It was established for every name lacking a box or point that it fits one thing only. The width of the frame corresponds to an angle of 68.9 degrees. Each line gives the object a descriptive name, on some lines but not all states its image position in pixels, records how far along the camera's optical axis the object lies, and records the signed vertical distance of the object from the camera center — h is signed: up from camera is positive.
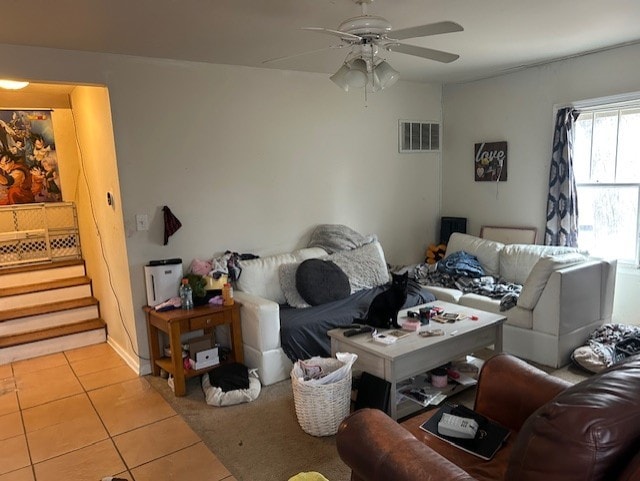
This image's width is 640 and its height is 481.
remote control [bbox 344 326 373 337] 2.92 -1.01
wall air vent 5.03 +0.34
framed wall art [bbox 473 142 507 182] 4.77 +0.03
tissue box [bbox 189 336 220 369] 3.35 -1.27
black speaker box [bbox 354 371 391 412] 2.63 -1.27
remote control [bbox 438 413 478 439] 1.87 -1.05
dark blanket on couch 3.38 -1.11
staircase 4.14 -1.19
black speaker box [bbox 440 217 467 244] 5.20 -0.67
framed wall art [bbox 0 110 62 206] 4.91 +0.26
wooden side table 3.22 -1.07
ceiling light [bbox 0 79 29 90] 3.53 +0.76
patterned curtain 4.16 -0.22
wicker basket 2.60 -1.30
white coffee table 2.63 -1.08
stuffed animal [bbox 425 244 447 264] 5.21 -0.96
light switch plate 3.51 -0.32
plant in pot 3.49 -0.85
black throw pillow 3.77 -0.90
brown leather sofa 1.16 -0.85
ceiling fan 2.18 +0.63
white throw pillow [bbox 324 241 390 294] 4.17 -0.87
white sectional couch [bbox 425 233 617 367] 3.40 -1.11
